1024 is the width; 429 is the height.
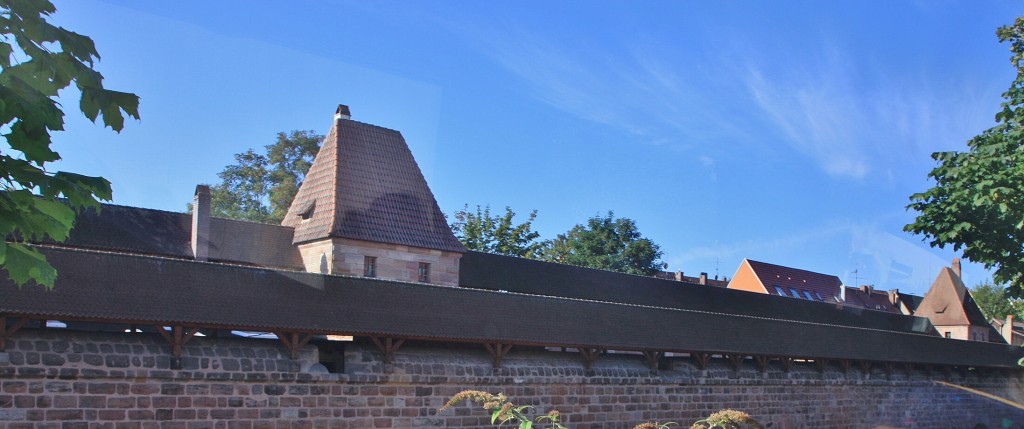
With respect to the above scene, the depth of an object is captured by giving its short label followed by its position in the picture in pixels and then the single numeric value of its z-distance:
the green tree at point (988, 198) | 15.96
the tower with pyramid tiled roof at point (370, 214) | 21.50
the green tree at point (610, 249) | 46.28
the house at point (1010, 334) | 43.22
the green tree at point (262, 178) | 40.03
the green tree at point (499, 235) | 39.03
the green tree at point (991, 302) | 63.16
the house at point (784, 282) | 46.44
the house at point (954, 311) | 42.38
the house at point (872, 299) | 50.81
